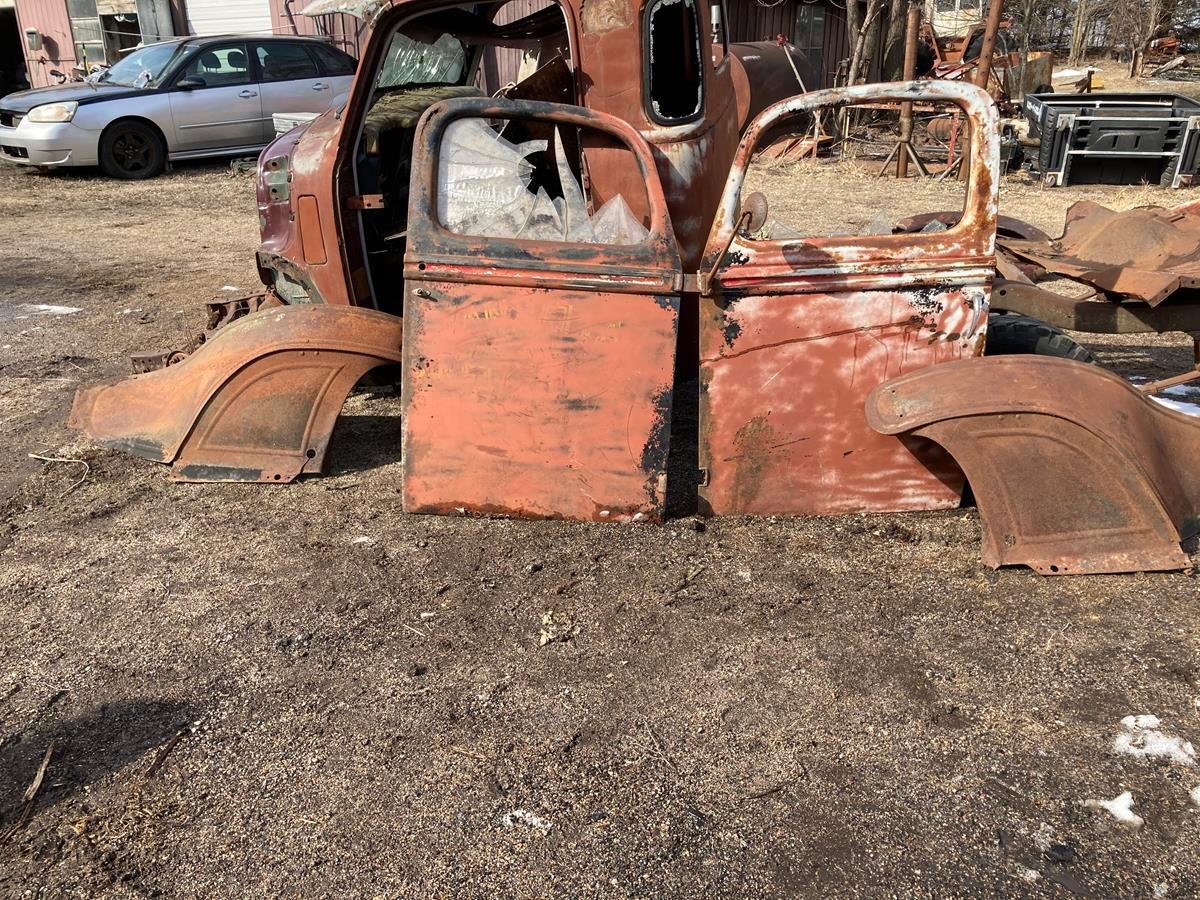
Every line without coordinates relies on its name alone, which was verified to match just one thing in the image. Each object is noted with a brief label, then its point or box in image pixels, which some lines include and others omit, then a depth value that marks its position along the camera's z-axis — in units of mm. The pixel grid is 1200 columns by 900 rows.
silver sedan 11531
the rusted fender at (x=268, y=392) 3895
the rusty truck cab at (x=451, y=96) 3980
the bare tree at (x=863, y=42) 14336
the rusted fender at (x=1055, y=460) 3180
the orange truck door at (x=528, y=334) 3471
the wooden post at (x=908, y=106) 11133
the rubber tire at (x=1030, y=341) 3951
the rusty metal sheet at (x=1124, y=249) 3842
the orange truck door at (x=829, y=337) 3406
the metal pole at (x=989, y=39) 9641
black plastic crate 10422
